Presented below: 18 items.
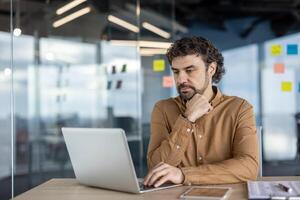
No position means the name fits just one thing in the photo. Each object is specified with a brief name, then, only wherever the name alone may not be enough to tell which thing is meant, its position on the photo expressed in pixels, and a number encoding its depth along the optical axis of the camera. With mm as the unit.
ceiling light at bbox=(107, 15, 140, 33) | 5973
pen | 1357
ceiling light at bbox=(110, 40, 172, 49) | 6000
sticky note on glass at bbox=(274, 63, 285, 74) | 6238
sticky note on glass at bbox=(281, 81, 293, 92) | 6215
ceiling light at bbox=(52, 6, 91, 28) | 5953
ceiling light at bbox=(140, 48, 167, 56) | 6113
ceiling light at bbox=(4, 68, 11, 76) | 5160
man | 1678
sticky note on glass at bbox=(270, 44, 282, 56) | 6338
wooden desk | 1405
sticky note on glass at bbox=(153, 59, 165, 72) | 6215
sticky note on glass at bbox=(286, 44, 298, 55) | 6164
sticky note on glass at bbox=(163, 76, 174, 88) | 6246
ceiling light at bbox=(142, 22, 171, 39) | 6160
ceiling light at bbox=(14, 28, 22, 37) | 5742
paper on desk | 1277
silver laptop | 1390
